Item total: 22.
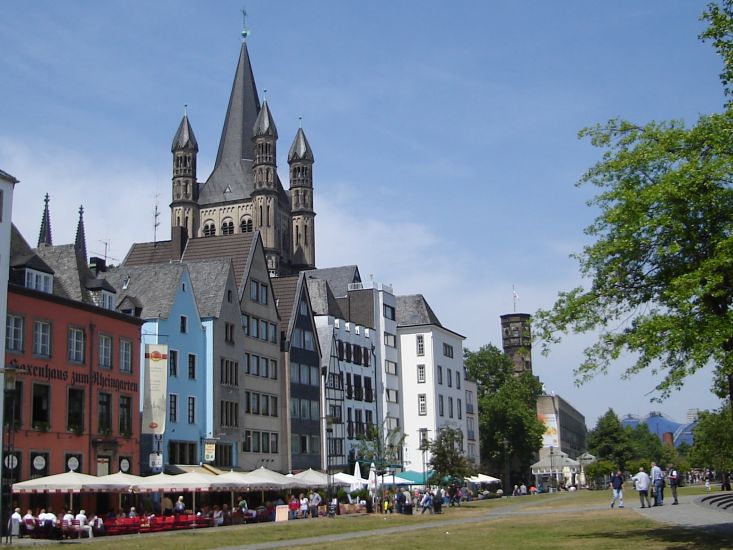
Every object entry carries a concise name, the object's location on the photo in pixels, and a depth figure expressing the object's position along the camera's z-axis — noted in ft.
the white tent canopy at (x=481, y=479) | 280.47
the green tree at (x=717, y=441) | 240.73
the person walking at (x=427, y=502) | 191.62
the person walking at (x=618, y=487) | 149.27
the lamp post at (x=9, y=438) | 120.47
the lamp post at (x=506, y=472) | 388.62
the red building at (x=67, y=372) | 152.46
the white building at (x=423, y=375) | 321.32
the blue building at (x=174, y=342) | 191.01
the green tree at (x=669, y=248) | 76.07
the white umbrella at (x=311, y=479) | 185.87
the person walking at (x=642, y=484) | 138.72
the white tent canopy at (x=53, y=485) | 136.56
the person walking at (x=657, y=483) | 144.05
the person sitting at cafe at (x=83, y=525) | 136.00
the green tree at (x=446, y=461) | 235.20
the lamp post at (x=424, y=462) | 287.11
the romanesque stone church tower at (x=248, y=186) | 519.60
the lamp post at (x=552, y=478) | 413.88
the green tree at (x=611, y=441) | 444.55
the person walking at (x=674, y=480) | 146.51
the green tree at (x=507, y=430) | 397.80
